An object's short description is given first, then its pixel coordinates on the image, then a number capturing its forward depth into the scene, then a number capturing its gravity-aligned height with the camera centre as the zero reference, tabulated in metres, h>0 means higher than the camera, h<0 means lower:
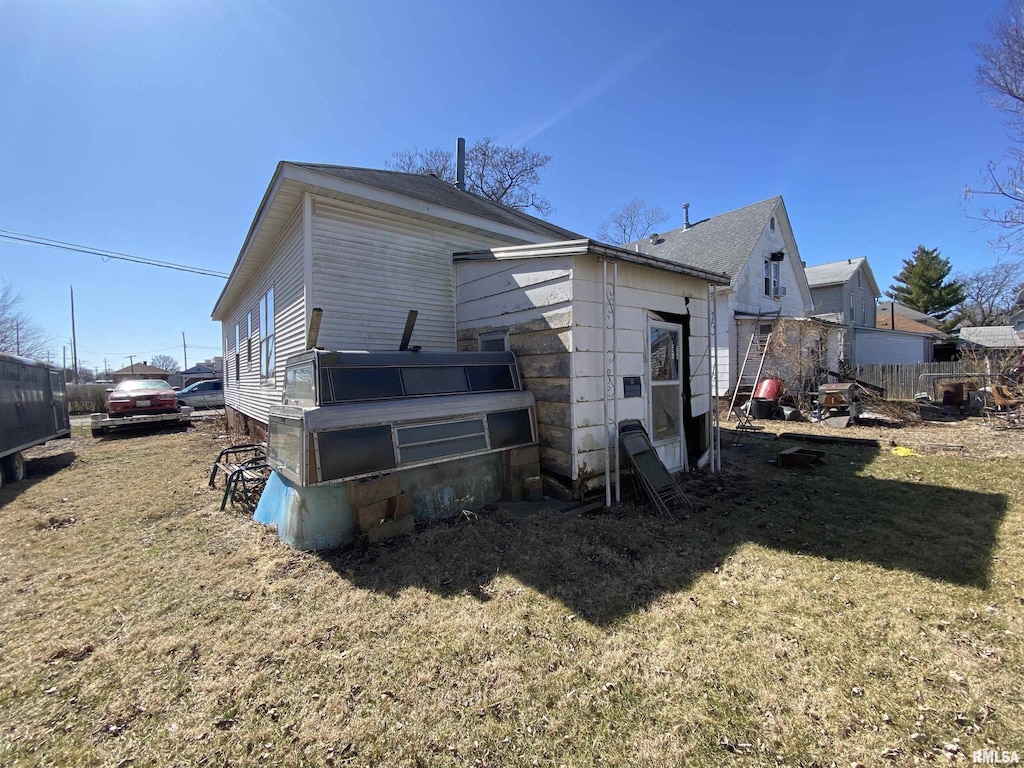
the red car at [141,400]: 13.17 -0.36
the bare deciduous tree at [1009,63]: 10.12 +7.41
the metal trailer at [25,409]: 7.27 -0.36
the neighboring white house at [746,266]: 14.02 +3.93
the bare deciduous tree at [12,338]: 27.80 +3.88
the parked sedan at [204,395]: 20.81 -0.41
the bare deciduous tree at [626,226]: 28.46 +10.12
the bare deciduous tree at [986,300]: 35.94 +5.71
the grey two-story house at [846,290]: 24.83 +4.80
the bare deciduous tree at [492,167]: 23.25 +11.81
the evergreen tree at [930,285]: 35.56 +6.98
